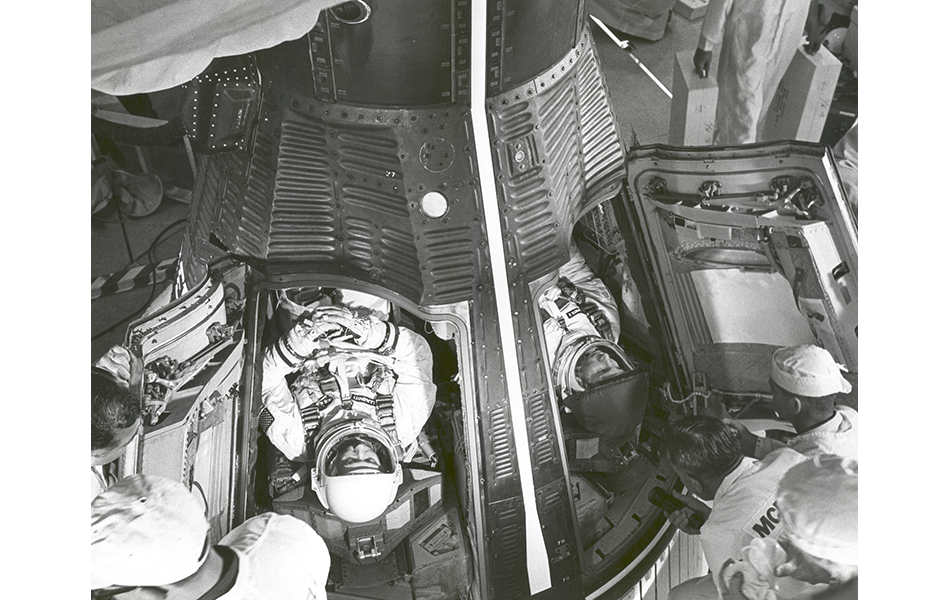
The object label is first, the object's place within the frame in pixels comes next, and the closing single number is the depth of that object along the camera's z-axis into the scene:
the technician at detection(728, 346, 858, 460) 2.44
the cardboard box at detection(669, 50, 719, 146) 2.43
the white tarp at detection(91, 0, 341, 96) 2.09
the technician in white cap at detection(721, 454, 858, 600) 2.36
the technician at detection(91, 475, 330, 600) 2.18
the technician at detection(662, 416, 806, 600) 2.40
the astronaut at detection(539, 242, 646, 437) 2.45
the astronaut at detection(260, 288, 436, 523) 2.32
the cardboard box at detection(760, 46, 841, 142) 2.38
